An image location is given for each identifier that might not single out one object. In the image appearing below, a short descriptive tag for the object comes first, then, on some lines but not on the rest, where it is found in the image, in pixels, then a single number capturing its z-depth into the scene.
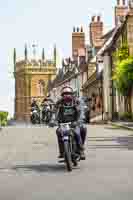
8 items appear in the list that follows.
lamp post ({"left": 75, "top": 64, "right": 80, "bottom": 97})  102.19
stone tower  168.50
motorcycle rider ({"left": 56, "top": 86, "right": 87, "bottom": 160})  13.79
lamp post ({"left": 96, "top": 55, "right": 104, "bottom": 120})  79.90
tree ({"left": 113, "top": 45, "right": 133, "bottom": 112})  54.56
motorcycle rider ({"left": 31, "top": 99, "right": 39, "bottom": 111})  45.78
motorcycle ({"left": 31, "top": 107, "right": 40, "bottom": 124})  53.06
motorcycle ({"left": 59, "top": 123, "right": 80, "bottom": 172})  13.33
